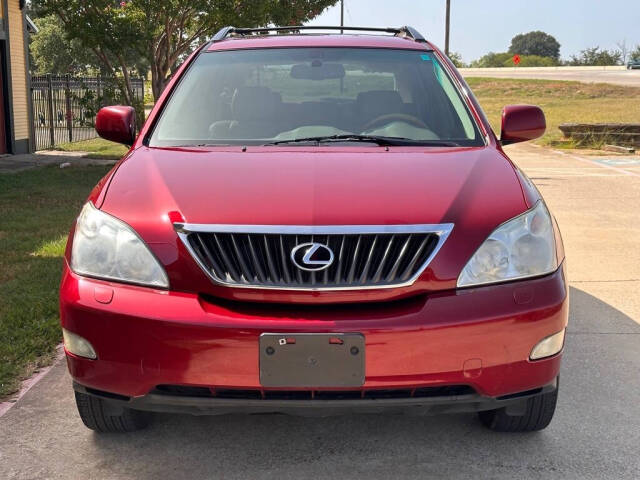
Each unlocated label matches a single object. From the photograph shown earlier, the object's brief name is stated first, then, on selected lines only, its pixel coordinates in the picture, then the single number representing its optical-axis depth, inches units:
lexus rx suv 103.2
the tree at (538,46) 4899.1
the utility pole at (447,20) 1116.5
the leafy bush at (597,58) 3085.6
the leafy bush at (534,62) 3566.4
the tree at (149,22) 574.2
